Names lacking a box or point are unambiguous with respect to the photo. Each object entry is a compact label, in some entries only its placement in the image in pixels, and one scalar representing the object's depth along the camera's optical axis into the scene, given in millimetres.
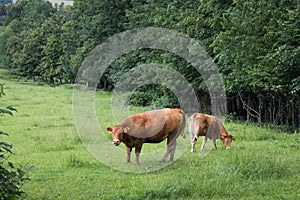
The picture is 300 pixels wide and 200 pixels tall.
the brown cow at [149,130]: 11828
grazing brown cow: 14148
